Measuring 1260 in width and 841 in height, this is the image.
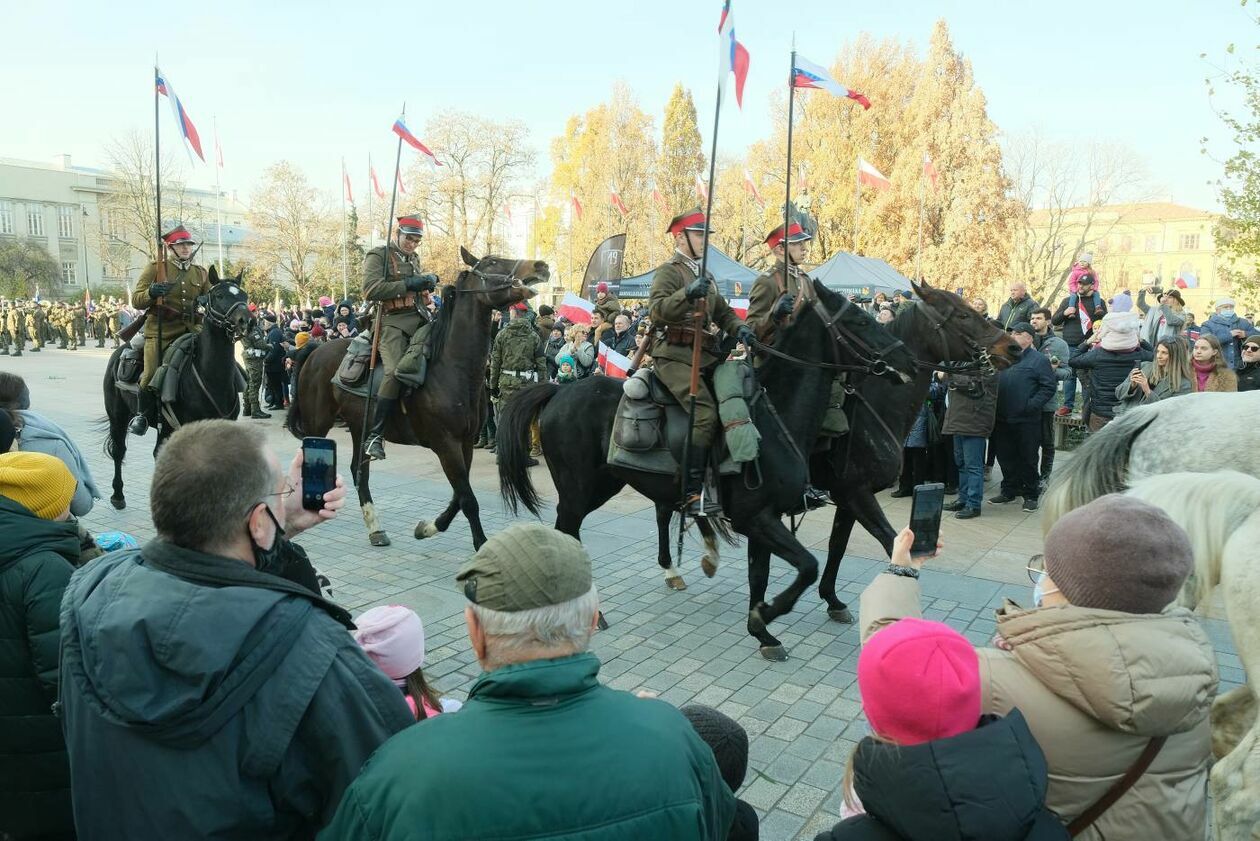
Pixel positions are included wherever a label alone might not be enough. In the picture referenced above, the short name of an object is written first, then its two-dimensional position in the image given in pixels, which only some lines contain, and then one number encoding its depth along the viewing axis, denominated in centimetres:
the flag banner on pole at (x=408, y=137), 880
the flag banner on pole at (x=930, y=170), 3113
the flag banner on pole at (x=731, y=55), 577
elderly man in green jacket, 143
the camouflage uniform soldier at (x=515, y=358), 1243
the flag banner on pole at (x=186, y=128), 1061
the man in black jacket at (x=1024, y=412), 943
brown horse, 760
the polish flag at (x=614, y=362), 969
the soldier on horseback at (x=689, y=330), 562
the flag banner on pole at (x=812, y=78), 714
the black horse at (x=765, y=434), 561
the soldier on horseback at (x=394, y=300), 766
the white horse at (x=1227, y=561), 291
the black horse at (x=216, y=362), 823
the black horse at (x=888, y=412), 628
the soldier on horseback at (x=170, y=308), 859
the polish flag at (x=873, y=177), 1964
